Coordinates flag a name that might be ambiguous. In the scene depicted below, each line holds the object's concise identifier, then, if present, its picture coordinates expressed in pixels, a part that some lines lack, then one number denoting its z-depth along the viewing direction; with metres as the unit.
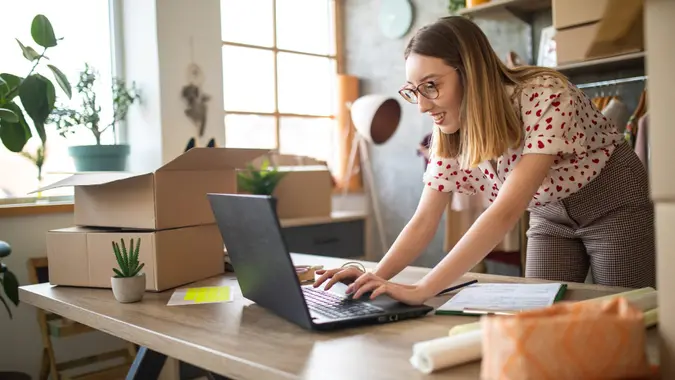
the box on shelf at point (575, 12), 2.68
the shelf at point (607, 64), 2.71
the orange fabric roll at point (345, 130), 4.29
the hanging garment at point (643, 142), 2.60
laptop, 1.00
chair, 2.35
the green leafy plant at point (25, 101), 1.95
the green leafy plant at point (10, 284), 1.91
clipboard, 1.06
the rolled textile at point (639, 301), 0.90
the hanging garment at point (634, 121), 2.73
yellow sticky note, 1.31
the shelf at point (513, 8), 3.18
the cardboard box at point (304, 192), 3.29
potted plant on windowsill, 2.74
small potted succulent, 1.32
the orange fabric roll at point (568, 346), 0.62
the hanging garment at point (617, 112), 2.84
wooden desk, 0.83
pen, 1.32
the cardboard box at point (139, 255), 1.46
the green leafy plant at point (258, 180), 3.07
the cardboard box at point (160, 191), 1.50
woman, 1.21
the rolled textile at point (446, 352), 0.78
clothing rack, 3.00
